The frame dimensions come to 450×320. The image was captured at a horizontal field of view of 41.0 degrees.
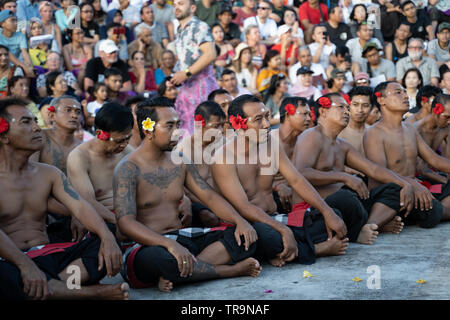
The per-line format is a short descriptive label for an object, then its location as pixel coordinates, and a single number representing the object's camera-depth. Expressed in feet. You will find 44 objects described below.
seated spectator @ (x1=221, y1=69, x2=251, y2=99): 28.04
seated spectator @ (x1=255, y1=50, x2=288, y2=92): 31.37
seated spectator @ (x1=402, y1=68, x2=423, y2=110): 31.01
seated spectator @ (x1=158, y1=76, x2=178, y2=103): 25.17
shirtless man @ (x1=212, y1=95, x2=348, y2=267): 14.47
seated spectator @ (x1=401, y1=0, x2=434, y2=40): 39.14
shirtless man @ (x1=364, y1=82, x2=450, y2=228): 19.07
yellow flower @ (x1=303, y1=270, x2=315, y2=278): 13.21
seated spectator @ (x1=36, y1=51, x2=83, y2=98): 27.76
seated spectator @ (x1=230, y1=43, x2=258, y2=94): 31.32
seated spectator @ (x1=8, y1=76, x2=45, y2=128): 25.07
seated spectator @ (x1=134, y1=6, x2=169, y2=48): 33.78
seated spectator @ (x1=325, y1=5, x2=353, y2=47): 37.27
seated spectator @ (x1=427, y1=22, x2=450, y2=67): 36.81
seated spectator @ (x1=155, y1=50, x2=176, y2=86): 31.04
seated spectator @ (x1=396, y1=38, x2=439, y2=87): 34.83
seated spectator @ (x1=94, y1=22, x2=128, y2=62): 31.24
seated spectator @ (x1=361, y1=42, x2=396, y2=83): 34.22
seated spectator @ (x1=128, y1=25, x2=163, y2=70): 32.40
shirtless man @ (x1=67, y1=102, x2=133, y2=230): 15.74
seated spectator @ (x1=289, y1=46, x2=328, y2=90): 33.17
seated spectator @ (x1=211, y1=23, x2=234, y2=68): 32.19
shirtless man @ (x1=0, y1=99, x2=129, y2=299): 11.44
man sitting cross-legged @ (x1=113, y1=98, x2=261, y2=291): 12.46
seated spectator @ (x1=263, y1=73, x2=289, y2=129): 29.68
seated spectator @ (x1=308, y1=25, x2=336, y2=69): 35.12
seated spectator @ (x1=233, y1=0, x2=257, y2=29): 37.66
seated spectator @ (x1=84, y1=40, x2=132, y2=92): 28.66
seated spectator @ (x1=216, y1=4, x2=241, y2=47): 34.91
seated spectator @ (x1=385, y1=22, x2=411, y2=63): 36.86
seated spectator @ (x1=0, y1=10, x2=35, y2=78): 28.25
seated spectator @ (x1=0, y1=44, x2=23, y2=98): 26.61
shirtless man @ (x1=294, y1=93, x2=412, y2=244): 16.16
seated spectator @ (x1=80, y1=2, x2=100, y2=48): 32.04
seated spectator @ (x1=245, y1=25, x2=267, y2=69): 33.86
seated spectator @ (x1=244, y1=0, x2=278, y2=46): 35.86
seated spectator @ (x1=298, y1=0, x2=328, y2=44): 39.06
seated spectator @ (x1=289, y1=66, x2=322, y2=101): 30.91
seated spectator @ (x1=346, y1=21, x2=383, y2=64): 35.50
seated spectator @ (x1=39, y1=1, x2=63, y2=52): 30.71
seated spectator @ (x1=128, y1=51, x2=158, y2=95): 30.42
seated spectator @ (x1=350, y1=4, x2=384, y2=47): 37.60
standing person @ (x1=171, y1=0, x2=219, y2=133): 21.74
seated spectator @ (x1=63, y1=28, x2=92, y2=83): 30.22
